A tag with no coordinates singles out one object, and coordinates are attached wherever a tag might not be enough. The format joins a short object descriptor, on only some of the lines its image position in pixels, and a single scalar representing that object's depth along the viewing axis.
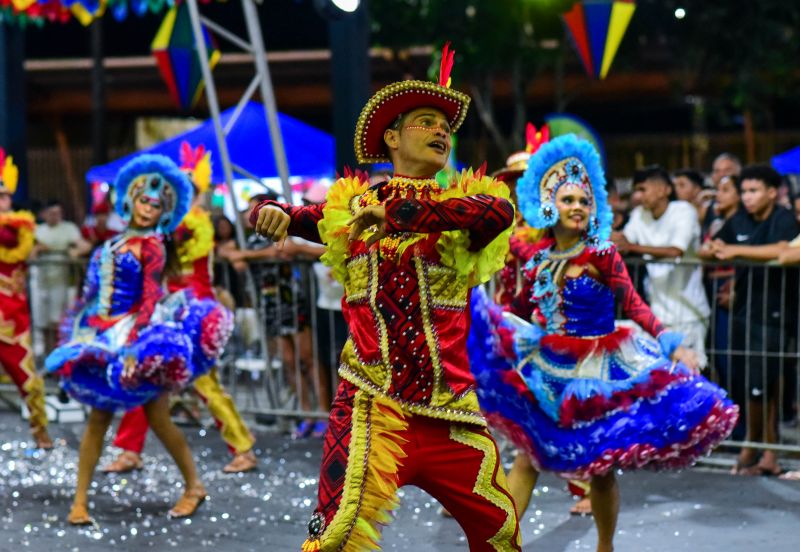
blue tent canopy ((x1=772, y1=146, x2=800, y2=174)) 23.91
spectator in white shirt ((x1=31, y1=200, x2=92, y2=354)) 22.00
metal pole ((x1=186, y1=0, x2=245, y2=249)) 18.48
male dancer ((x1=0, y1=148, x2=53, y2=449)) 17.52
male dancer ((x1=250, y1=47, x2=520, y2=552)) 8.21
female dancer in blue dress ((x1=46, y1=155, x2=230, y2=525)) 13.17
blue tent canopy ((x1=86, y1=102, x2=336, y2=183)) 23.23
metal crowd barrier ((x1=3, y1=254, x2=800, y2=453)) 15.48
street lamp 18.05
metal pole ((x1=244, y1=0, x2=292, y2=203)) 18.27
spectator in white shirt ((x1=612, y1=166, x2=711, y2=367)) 16.15
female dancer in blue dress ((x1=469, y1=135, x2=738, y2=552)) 10.69
